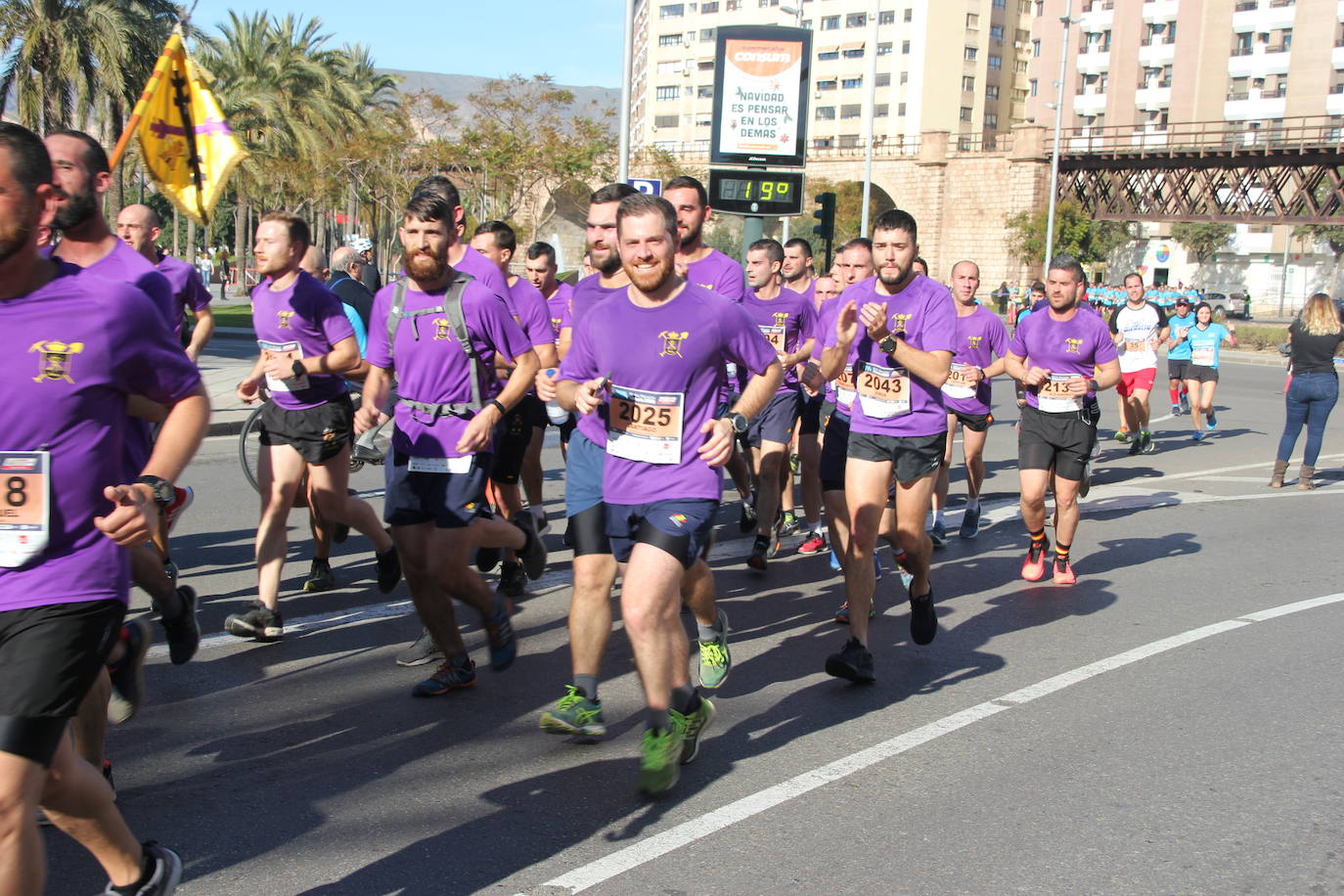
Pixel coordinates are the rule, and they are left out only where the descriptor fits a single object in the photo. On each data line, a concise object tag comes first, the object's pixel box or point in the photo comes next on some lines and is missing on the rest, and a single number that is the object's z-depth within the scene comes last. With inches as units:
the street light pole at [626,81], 772.6
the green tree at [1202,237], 2955.2
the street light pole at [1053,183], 2193.3
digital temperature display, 613.9
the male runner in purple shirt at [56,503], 108.2
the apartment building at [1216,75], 3043.8
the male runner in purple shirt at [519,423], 258.5
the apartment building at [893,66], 3614.7
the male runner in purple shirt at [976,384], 372.8
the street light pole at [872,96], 1484.0
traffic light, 788.4
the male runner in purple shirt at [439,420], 205.6
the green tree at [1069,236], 2425.0
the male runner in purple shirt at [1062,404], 326.3
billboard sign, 624.4
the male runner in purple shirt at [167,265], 253.6
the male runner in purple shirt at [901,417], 233.5
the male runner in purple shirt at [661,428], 171.9
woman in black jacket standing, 485.4
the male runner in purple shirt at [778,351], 326.0
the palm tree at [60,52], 1146.7
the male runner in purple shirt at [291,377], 244.1
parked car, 2564.0
